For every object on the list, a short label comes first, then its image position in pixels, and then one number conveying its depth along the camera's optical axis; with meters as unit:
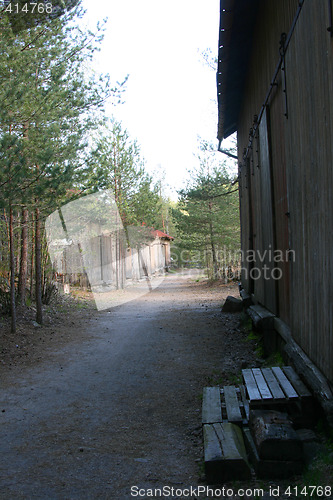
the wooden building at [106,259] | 19.00
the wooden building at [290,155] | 3.08
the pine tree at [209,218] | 22.73
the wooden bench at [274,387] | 3.34
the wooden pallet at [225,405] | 3.57
